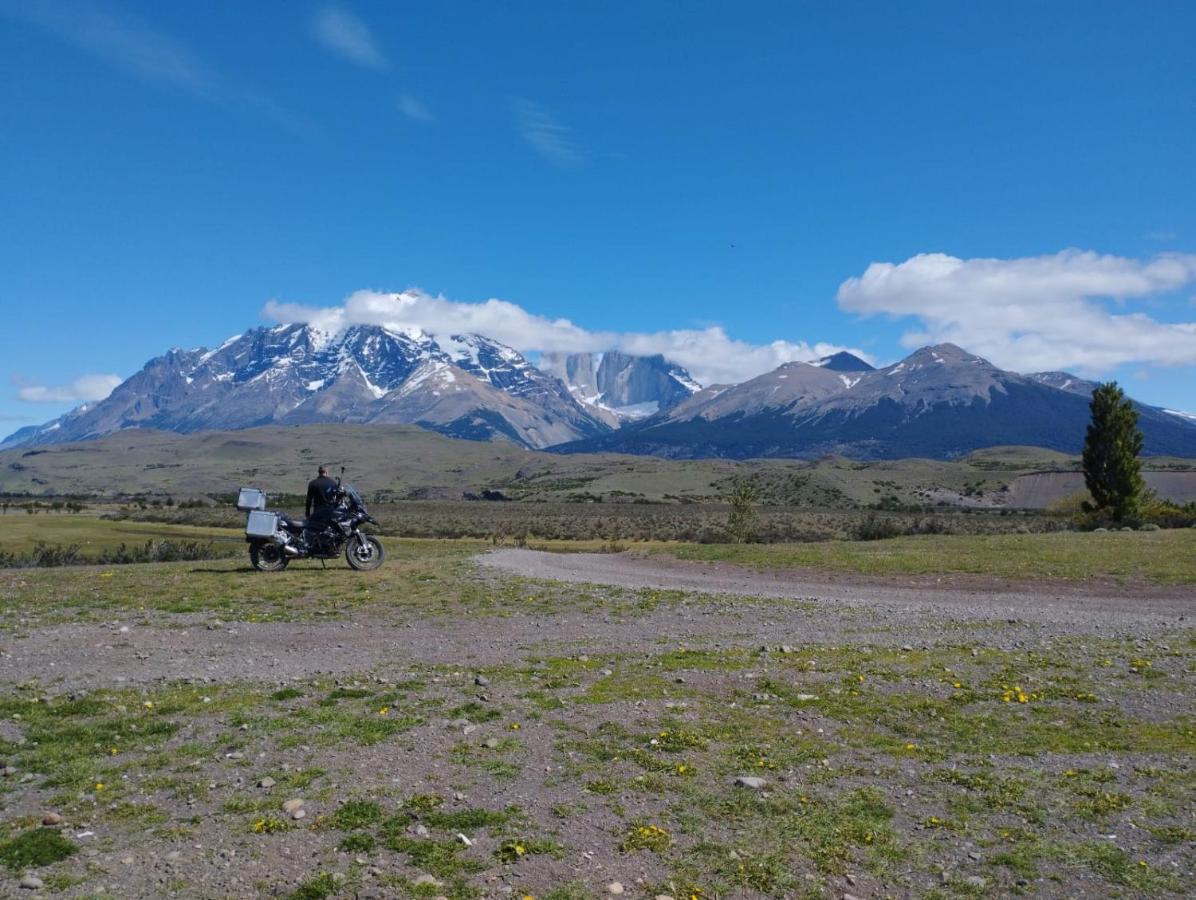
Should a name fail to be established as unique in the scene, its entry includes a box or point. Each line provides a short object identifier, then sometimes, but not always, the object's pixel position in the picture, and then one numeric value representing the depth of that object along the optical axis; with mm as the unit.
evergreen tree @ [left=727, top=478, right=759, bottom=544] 51888
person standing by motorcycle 24172
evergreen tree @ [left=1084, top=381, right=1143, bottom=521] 50812
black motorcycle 23688
